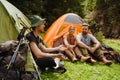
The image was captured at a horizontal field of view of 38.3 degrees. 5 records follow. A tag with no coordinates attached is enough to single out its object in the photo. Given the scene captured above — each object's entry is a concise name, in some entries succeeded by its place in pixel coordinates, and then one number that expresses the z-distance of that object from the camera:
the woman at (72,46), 4.66
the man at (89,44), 4.73
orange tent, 5.14
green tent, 3.51
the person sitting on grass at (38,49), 3.35
